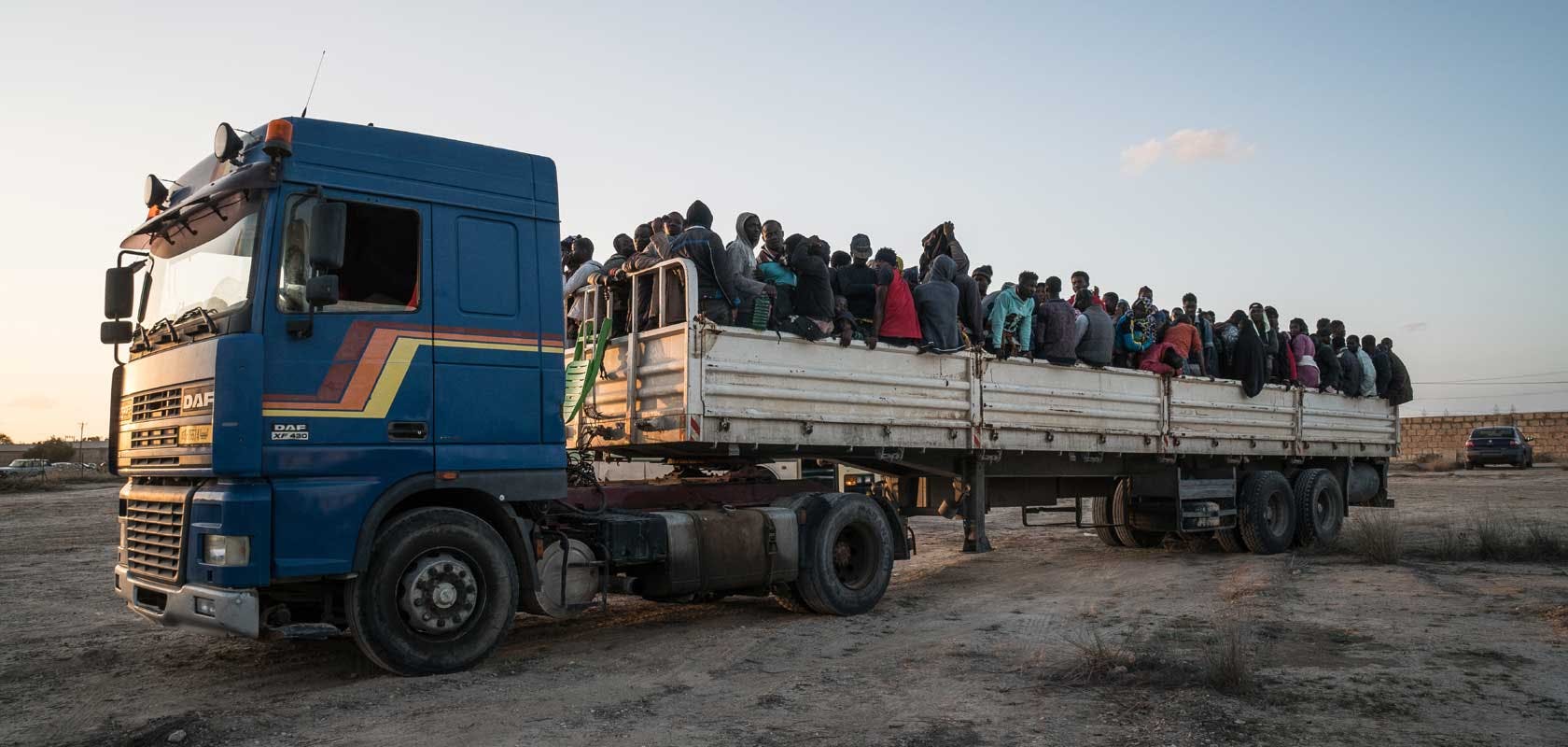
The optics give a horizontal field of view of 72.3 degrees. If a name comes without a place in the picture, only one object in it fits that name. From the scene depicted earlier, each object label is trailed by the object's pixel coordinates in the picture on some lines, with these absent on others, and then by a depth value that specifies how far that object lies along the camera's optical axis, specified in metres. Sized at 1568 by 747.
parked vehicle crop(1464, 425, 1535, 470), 34.22
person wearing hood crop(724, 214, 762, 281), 8.66
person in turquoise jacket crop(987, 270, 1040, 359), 10.45
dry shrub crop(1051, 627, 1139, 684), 6.18
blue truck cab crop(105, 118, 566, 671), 5.77
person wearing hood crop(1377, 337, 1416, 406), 15.84
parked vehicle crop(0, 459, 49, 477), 32.77
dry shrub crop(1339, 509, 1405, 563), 12.27
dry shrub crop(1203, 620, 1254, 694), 5.78
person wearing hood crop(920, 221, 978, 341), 10.11
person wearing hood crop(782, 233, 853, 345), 8.70
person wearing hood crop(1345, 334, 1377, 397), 15.28
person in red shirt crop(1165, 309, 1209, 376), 12.35
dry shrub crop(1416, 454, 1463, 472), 36.19
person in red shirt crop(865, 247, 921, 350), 9.26
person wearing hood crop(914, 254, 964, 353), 9.52
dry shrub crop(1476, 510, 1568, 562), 11.99
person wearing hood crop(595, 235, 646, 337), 8.78
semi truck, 5.84
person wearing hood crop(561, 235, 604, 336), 9.32
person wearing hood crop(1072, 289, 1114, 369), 11.33
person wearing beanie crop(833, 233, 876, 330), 9.40
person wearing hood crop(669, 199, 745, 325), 8.11
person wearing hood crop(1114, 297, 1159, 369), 12.09
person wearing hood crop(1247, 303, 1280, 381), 13.68
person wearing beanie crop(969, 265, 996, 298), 11.35
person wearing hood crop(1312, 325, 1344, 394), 14.76
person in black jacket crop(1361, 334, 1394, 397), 15.85
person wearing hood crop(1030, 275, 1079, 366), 10.85
